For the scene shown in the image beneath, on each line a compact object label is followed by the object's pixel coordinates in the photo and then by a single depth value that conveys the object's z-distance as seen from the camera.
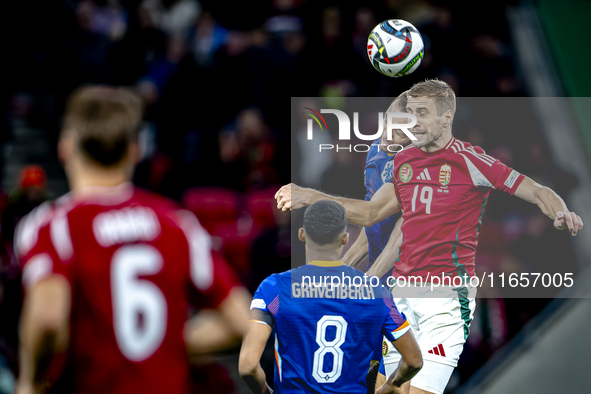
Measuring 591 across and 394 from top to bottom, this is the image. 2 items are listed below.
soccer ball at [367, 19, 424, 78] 19.55
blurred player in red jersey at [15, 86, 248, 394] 15.04
